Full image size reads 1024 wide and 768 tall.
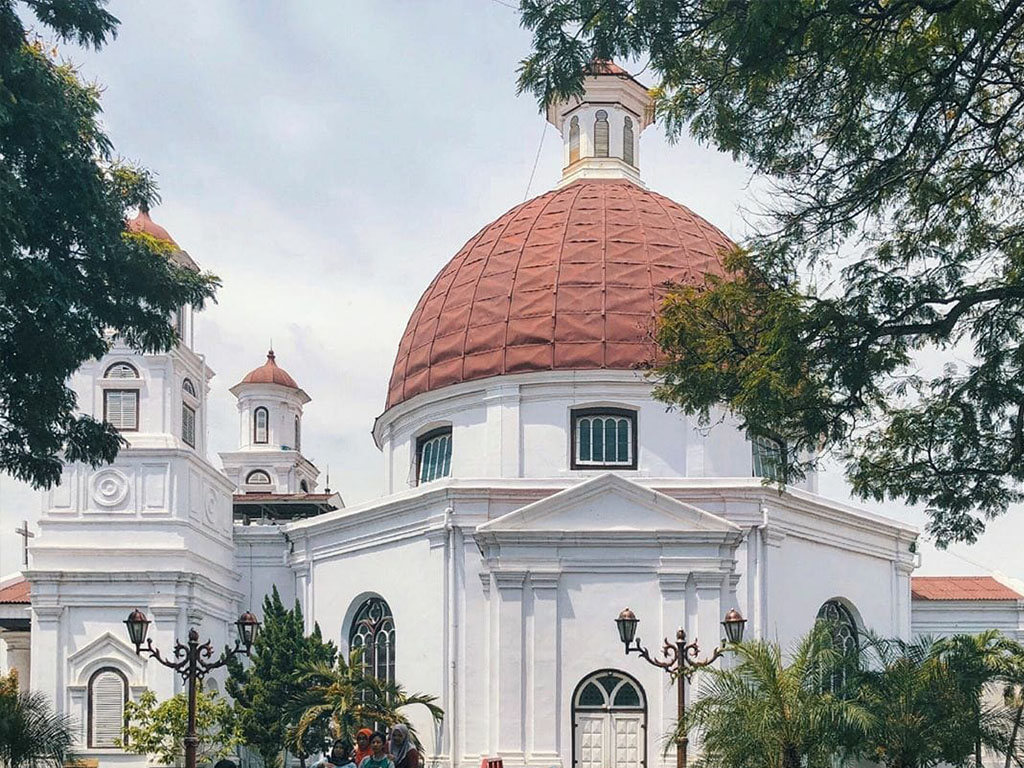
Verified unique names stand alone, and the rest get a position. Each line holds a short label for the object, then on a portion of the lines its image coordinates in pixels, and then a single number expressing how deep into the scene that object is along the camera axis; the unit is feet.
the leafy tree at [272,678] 116.57
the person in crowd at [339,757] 50.37
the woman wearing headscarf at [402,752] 48.93
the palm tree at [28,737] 69.36
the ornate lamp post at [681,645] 77.41
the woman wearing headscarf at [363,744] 49.39
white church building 111.34
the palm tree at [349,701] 108.17
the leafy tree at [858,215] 48.85
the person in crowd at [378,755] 45.47
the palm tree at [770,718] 76.02
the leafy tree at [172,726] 114.52
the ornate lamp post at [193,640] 85.30
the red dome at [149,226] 130.39
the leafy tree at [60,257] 61.36
